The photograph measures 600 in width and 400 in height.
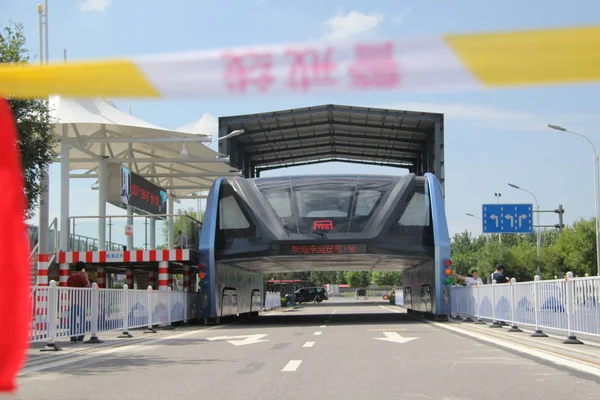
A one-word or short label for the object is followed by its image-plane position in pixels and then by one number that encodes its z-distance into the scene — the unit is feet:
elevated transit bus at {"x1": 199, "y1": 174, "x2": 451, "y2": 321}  72.90
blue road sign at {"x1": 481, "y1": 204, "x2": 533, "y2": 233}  140.77
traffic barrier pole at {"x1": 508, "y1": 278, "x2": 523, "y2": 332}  58.29
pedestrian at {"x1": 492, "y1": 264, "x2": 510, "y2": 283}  70.95
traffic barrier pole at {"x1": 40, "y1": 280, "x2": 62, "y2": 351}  45.73
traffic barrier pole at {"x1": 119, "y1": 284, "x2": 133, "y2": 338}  59.93
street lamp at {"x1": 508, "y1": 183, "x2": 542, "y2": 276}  177.47
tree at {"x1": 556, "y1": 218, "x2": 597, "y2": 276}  193.77
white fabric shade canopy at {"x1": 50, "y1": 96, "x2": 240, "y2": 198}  86.12
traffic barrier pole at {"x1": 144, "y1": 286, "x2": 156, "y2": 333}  66.69
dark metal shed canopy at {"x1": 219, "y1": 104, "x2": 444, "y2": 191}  128.98
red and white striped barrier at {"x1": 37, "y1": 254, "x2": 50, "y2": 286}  79.45
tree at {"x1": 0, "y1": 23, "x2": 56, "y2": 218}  55.26
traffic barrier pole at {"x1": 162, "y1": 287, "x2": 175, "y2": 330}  73.72
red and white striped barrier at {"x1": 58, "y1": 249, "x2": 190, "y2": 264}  83.41
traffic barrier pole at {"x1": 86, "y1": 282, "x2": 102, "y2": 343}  53.72
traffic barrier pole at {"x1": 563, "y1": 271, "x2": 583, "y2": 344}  45.11
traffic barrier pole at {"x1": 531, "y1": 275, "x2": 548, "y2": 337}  52.19
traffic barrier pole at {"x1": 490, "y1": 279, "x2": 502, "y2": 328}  65.10
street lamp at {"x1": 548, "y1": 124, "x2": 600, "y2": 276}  127.99
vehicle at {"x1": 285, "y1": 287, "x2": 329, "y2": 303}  250.16
